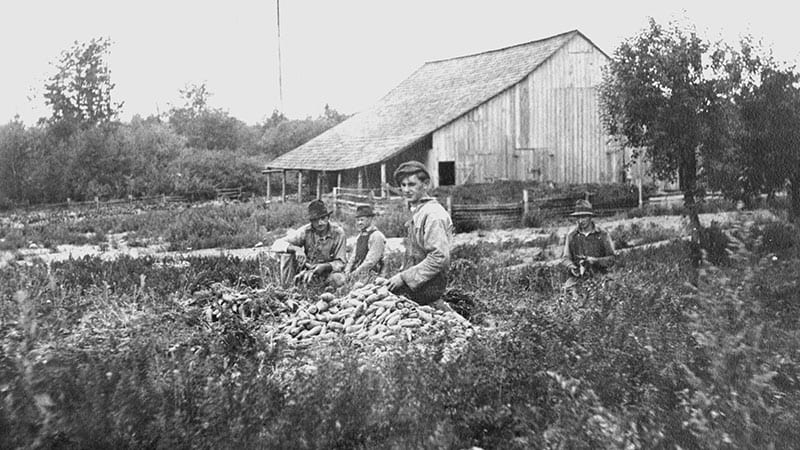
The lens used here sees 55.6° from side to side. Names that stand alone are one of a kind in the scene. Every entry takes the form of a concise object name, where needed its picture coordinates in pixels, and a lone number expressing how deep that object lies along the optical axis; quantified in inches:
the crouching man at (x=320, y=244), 344.8
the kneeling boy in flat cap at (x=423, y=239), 250.4
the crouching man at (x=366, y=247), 330.3
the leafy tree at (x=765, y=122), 571.8
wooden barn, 1047.6
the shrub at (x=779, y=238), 497.9
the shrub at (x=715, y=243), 485.7
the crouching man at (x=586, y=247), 344.8
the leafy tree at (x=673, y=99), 594.2
